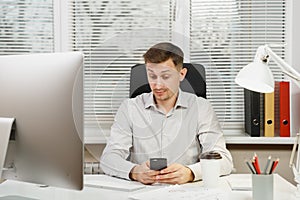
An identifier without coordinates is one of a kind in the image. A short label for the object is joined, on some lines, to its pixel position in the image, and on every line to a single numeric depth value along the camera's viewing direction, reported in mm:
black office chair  2687
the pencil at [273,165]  2401
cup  2671
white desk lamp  2483
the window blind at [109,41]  2698
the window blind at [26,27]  3774
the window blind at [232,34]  3723
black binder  3536
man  2630
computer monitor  2180
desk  2506
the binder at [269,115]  3511
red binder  3525
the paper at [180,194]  2448
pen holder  2363
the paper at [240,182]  2615
